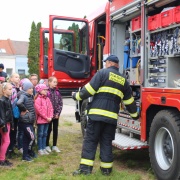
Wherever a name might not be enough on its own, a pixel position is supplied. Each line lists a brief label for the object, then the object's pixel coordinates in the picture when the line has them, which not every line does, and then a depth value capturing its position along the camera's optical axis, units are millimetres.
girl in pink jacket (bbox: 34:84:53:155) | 5902
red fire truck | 4297
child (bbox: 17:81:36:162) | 5551
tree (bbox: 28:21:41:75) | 47031
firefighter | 4664
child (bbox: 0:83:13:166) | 5149
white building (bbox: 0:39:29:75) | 53125
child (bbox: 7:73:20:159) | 5867
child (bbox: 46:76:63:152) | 6166
